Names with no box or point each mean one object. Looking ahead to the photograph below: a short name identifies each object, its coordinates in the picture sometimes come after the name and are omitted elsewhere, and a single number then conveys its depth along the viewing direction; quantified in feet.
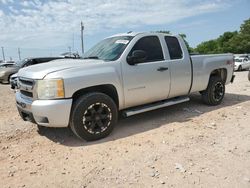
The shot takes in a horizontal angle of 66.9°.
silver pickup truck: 10.14
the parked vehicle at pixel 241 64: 58.10
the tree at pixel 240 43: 125.21
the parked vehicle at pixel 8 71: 35.68
